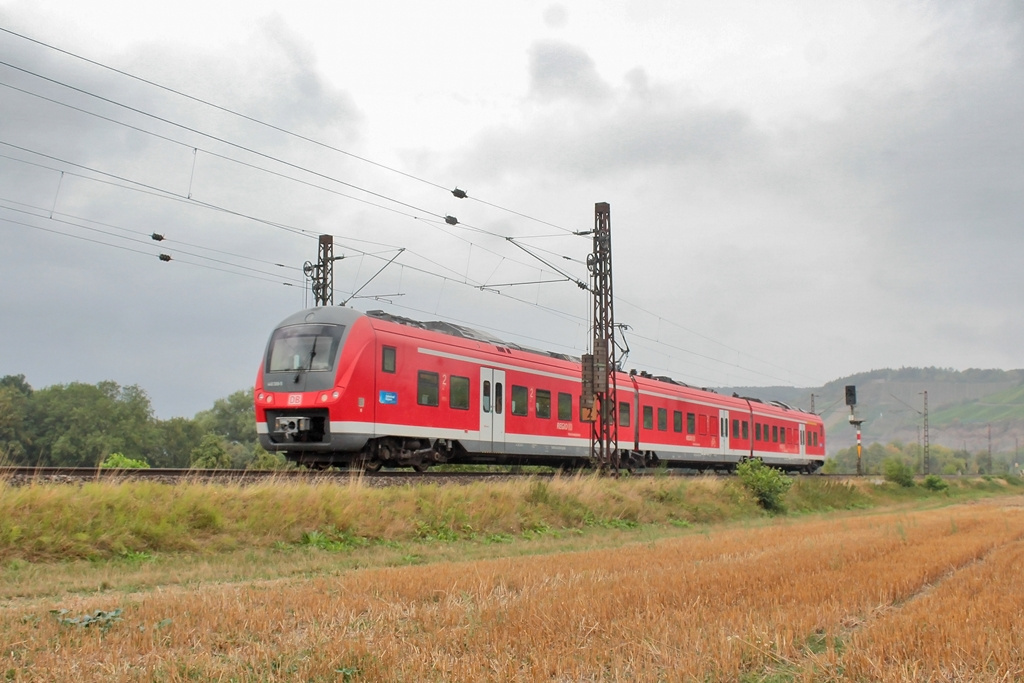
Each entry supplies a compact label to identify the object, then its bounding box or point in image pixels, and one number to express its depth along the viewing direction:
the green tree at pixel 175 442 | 71.31
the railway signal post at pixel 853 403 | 59.91
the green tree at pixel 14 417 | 57.12
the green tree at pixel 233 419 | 92.50
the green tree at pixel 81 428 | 60.62
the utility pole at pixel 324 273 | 31.58
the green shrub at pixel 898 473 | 49.28
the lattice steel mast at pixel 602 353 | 25.61
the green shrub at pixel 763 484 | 29.47
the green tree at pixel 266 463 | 32.97
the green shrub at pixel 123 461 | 25.70
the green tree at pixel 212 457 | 35.94
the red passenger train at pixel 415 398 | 20.22
